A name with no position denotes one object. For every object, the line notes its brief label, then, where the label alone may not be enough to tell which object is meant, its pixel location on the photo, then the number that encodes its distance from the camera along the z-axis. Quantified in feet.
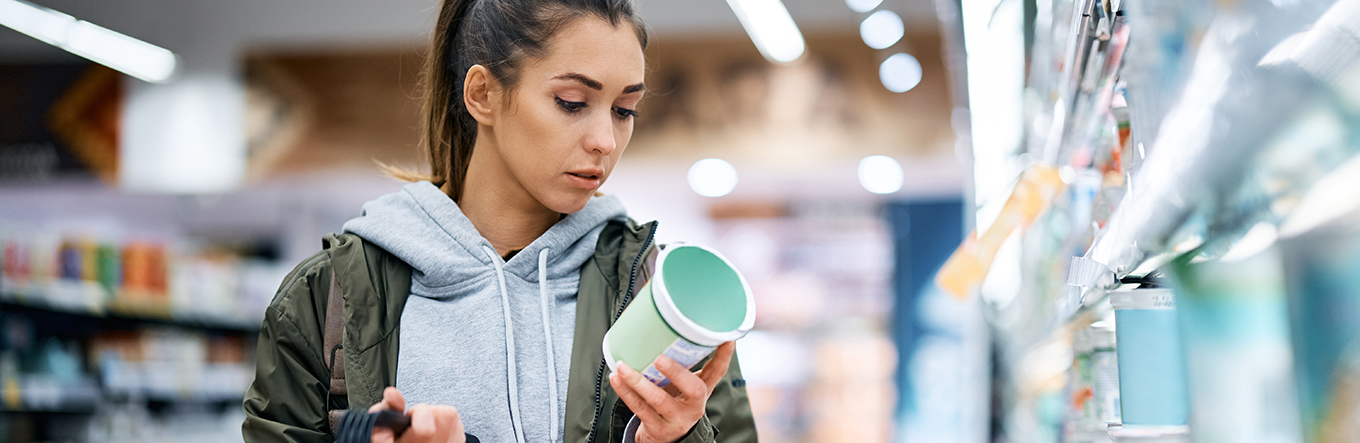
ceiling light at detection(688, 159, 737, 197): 19.89
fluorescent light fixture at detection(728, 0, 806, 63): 16.44
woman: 3.96
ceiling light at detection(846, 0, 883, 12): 18.95
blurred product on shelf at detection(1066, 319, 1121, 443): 4.27
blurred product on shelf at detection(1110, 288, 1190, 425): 3.17
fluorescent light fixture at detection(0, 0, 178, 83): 18.39
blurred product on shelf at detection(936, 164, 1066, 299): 6.41
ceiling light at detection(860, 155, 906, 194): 19.58
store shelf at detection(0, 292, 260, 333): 13.84
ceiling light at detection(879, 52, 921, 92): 19.45
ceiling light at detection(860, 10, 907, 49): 19.10
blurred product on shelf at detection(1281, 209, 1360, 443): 1.62
